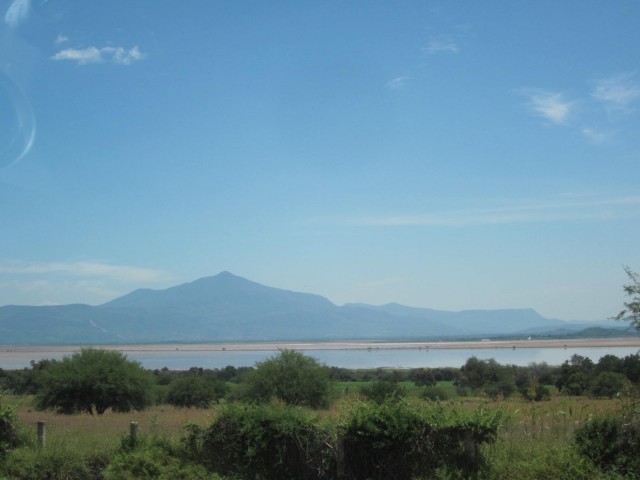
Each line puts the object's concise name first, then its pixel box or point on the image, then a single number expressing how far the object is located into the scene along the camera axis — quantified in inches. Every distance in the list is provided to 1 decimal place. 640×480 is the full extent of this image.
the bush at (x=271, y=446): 572.4
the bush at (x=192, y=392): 1934.1
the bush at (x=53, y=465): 604.1
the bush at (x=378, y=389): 1296.6
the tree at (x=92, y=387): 1521.9
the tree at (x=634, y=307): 649.0
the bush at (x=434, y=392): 1559.4
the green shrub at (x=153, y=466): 583.8
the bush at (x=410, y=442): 552.1
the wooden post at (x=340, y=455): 557.6
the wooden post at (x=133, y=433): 628.7
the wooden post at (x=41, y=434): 642.8
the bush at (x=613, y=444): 545.3
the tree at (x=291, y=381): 1389.0
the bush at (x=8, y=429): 654.5
